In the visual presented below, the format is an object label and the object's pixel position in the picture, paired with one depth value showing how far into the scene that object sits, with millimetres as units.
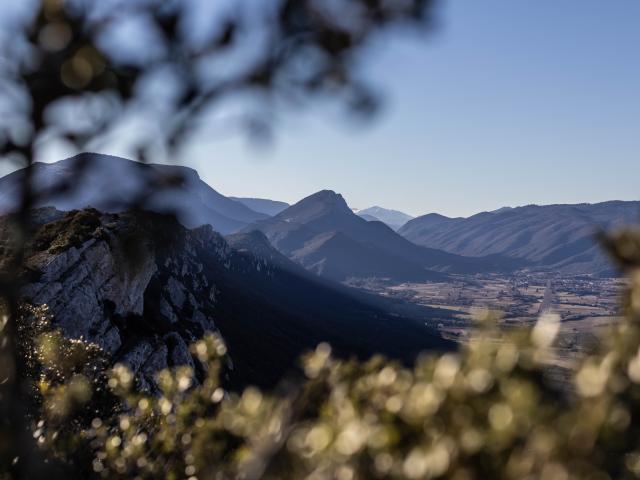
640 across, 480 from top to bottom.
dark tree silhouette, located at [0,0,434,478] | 5660
